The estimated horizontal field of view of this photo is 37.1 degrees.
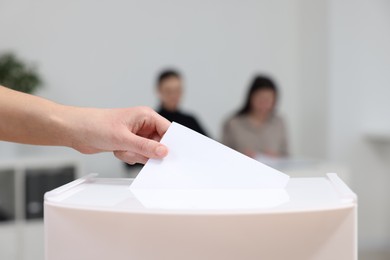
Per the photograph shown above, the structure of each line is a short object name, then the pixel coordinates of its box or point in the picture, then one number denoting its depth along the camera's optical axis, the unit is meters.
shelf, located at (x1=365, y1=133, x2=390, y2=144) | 4.29
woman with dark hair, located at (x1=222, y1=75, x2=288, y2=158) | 3.84
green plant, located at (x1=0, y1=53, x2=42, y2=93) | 3.77
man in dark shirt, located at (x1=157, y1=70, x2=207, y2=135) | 3.63
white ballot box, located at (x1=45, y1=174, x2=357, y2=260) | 0.67
